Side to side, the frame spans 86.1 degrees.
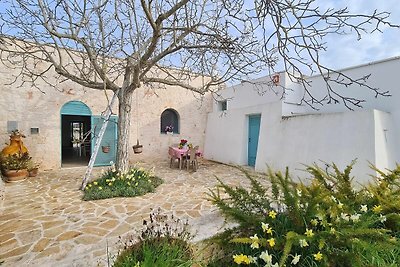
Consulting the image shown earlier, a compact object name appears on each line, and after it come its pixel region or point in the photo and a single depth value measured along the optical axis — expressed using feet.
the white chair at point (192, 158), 27.27
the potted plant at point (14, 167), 21.02
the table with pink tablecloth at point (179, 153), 27.84
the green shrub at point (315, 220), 5.29
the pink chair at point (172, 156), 28.97
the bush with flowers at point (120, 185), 16.64
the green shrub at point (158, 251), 5.57
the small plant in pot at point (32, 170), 22.97
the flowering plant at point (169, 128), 34.69
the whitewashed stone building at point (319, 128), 18.66
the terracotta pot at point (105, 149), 28.19
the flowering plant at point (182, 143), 29.34
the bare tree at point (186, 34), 6.59
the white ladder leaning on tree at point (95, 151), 18.39
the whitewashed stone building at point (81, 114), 24.03
